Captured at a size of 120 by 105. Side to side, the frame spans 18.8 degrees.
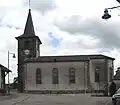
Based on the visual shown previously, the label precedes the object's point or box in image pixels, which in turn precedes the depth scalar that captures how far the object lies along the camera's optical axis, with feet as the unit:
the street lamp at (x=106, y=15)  56.85
